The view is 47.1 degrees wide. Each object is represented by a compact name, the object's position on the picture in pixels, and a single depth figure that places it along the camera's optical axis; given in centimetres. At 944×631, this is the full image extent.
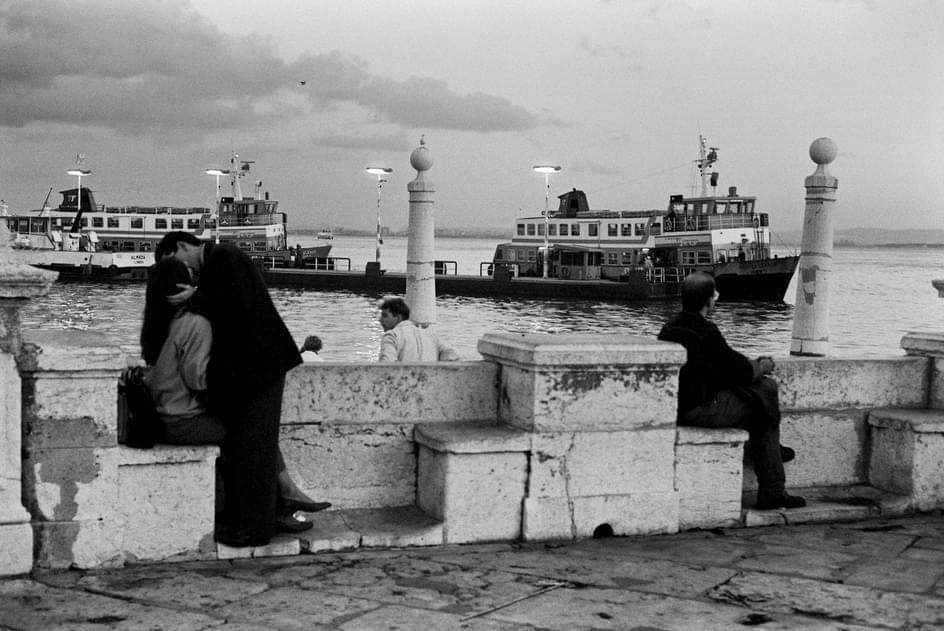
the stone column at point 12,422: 436
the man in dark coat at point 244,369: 467
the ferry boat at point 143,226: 7162
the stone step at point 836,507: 571
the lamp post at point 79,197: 7016
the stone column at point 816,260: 1302
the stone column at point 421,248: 1383
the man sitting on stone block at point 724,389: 564
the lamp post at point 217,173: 6731
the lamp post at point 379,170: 4870
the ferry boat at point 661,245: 5753
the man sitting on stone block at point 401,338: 721
